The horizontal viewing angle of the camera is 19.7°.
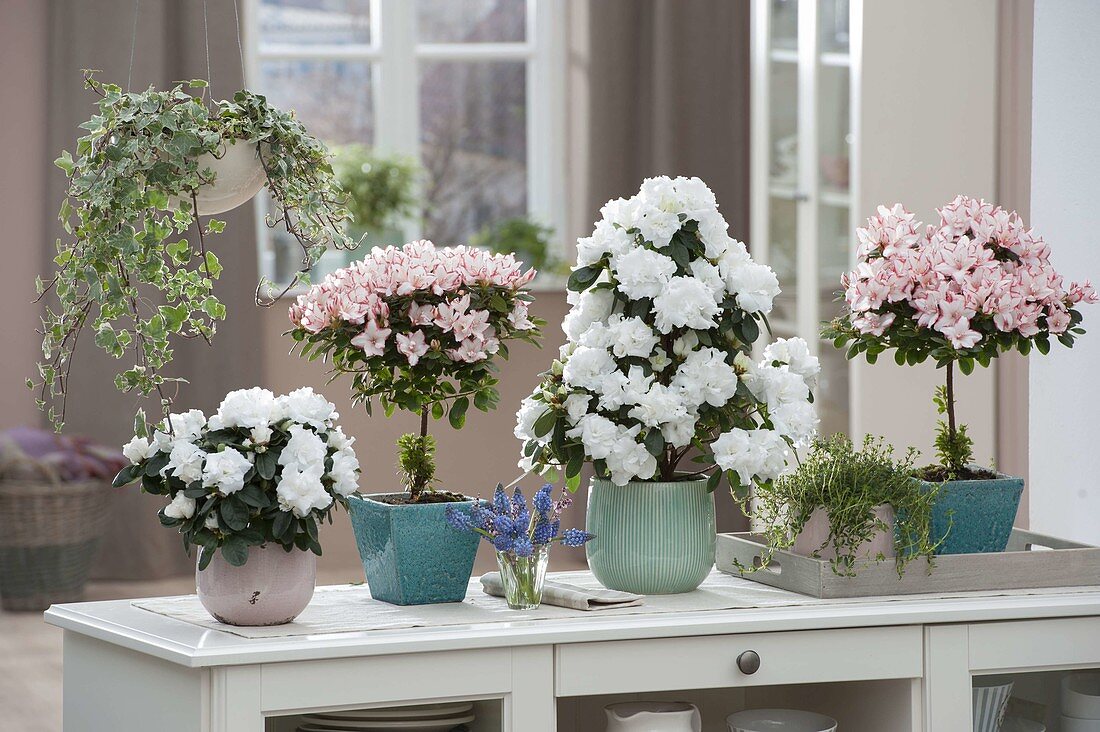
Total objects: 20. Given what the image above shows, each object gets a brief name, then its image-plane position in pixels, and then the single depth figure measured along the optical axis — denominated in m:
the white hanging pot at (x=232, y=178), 4.29
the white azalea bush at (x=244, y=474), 4.08
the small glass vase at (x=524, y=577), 4.26
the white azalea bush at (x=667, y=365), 4.30
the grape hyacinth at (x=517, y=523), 4.23
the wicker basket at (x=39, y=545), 7.48
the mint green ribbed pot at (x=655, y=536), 4.35
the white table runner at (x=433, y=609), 4.15
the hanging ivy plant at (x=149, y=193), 4.21
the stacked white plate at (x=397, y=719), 4.16
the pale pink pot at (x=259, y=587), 4.12
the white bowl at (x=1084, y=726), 4.42
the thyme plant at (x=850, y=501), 4.35
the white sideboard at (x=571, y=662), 4.04
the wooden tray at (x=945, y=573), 4.35
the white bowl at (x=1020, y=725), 4.39
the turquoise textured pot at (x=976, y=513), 4.46
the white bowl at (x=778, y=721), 4.33
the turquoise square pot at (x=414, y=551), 4.26
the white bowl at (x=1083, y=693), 4.42
